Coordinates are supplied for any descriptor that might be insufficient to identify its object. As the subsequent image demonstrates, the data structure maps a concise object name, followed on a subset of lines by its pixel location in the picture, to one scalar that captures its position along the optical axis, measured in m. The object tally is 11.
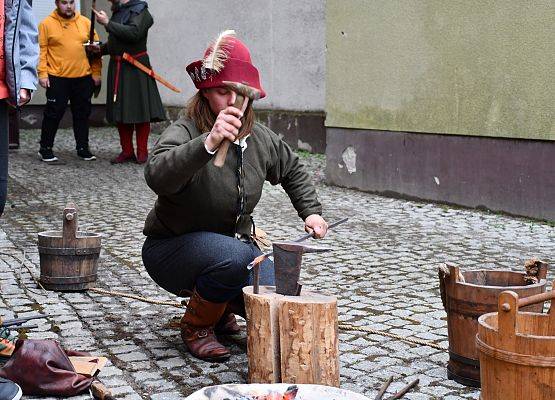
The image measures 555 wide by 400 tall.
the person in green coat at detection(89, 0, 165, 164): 10.95
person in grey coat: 4.19
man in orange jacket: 11.35
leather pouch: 3.61
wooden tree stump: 3.49
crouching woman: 3.85
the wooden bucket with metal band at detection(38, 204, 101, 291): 5.32
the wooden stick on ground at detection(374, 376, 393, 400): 3.54
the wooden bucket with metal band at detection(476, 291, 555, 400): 3.02
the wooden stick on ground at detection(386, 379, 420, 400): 3.64
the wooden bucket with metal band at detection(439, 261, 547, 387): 3.63
